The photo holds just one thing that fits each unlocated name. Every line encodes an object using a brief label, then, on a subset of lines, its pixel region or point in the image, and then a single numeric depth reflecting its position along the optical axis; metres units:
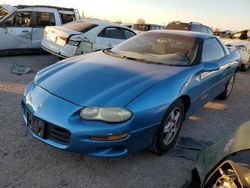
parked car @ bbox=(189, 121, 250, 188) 1.28
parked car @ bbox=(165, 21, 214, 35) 8.93
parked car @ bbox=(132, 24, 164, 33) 11.34
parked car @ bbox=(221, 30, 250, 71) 6.77
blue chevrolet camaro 1.88
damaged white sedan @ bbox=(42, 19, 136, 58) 4.89
